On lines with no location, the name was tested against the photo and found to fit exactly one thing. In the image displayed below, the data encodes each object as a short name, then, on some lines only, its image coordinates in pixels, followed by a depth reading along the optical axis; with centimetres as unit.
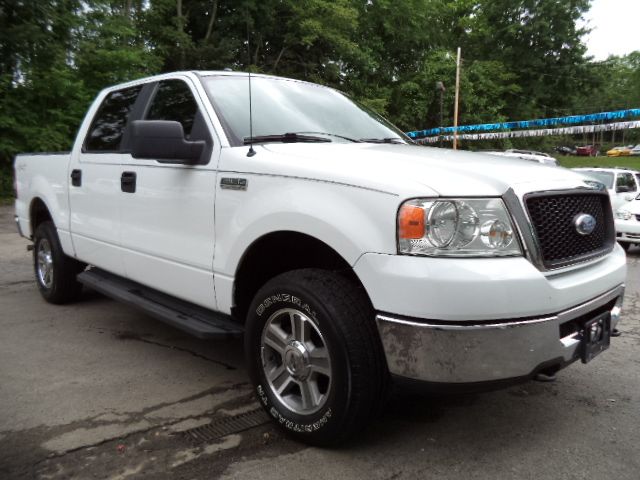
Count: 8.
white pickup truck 221
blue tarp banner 2472
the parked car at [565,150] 6981
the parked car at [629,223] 967
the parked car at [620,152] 6047
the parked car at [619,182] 1233
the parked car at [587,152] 6728
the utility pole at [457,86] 3225
